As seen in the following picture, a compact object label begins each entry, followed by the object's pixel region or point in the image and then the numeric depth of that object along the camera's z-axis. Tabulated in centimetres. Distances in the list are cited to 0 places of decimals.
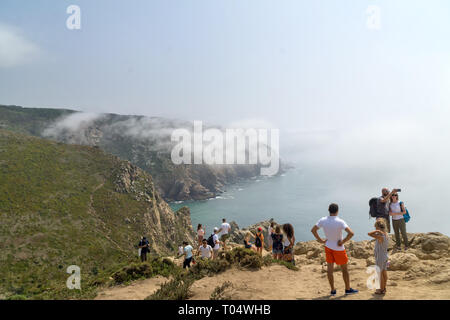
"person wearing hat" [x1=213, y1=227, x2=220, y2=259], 1177
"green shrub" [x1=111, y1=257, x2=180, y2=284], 1004
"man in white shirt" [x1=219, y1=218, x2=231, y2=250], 1302
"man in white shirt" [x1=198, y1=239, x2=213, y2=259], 1156
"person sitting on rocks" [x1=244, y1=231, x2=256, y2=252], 1190
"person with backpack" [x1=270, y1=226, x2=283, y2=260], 1023
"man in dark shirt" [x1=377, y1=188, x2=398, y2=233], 867
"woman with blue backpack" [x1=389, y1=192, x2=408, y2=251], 873
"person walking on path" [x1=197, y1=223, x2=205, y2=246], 1373
